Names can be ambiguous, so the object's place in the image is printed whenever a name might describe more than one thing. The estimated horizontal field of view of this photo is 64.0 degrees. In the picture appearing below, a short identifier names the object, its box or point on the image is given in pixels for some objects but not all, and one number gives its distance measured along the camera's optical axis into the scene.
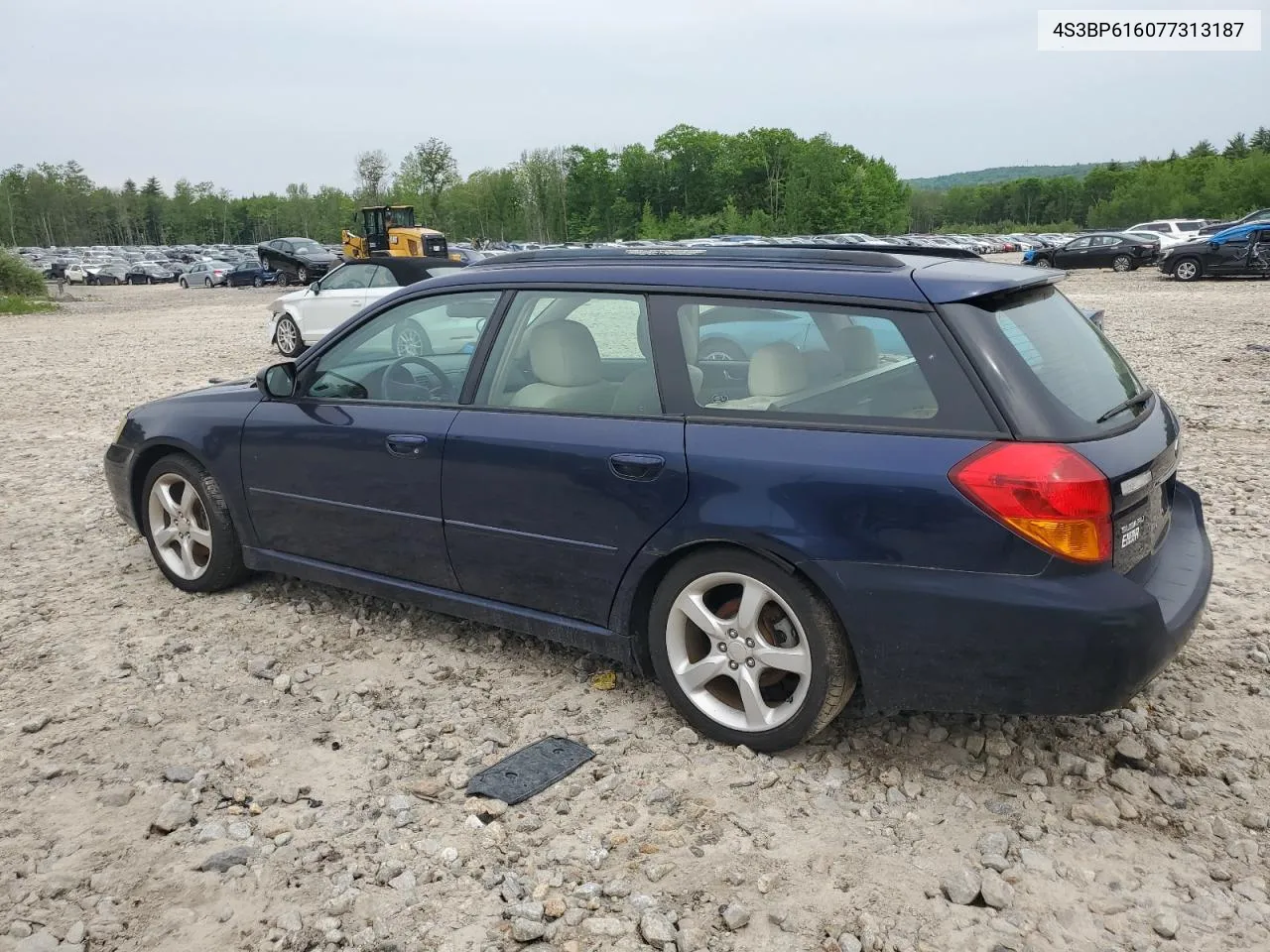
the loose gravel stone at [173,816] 3.13
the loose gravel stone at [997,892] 2.68
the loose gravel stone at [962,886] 2.72
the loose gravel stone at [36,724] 3.81
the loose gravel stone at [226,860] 2.94
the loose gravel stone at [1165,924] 2.55
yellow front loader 37.50
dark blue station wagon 2.92
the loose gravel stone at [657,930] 2.59
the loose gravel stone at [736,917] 2.63
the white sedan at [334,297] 14.15
